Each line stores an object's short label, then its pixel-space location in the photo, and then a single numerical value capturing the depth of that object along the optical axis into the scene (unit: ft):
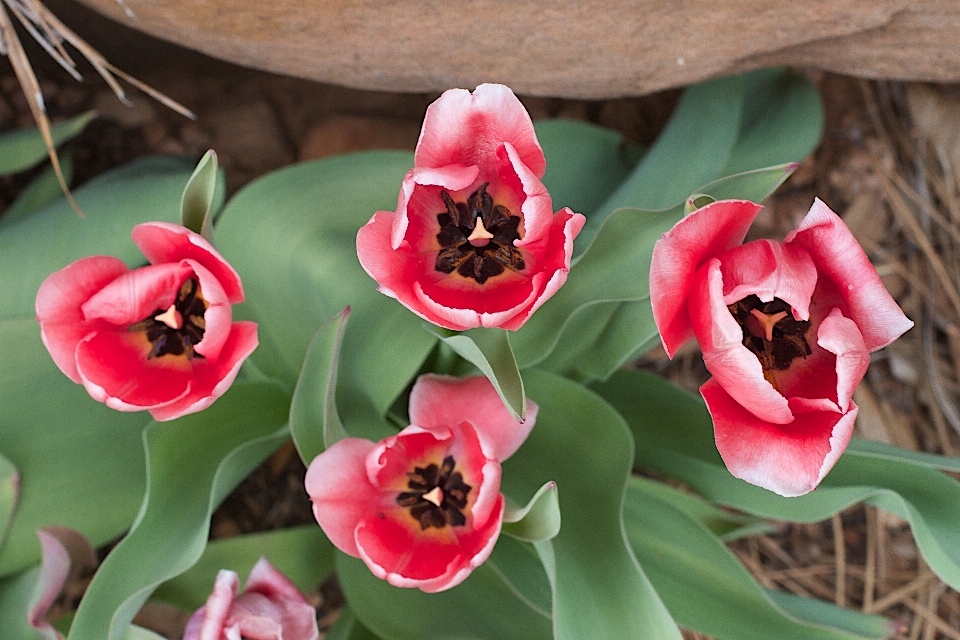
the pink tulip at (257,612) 2.25
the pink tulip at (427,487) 2.10
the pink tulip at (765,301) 1.87
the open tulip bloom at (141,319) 2.14
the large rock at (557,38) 3.06
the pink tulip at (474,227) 1.92
